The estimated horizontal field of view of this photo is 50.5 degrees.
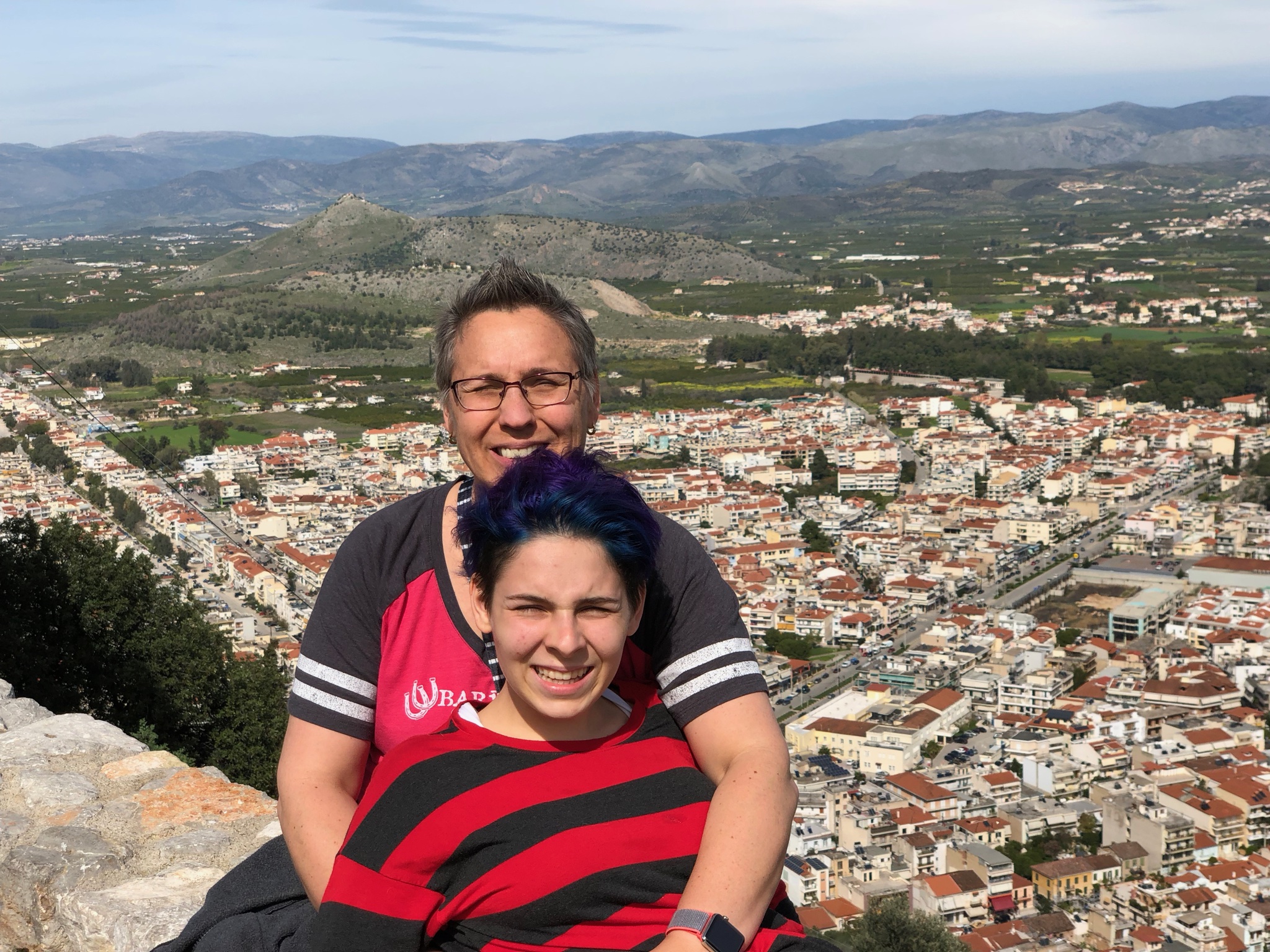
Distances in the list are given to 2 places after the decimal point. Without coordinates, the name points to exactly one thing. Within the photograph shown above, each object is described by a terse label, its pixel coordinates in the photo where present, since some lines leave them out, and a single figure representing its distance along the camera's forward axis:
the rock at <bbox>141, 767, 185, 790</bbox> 2.14
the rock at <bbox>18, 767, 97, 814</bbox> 2.05
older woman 1.24
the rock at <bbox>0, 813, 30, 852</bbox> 1.95
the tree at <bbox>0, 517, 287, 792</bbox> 4.64
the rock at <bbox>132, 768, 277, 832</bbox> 2.03
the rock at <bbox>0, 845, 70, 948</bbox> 1.83
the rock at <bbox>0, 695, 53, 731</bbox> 2.52
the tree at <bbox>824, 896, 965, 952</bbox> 4.53
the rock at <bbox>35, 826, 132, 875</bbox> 1.85
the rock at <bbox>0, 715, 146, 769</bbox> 2.23
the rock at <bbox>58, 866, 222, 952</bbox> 1.69
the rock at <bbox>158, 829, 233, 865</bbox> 1.91
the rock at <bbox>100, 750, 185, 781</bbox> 2.18
